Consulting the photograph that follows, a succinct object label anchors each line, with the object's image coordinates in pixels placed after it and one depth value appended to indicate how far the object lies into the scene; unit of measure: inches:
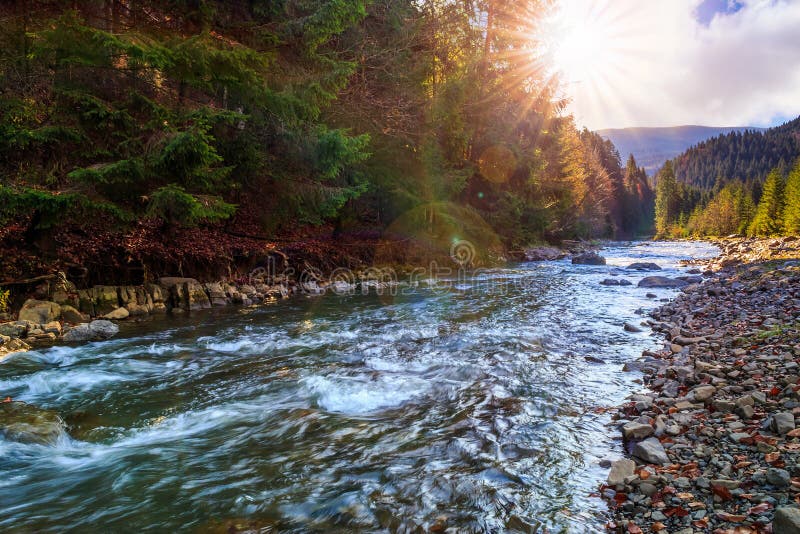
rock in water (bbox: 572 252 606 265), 900.6
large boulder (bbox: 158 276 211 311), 413.7
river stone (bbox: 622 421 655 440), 136.2
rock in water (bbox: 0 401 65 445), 149.5
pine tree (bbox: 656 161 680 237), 3794.3
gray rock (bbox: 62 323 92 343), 289.1
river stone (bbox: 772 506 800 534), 76.5
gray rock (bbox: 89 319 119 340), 298.5
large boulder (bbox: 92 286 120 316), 360.5
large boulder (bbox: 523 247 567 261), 1029.9
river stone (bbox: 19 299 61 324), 303.4
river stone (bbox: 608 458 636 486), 114.1
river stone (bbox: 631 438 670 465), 119.4
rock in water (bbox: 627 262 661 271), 774.8
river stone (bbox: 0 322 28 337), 278.1
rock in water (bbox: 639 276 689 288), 549.6
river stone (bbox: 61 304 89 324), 323.6
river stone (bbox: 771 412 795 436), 117.6
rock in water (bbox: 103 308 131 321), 354.3
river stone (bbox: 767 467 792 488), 94.9
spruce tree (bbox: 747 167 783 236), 1971.0
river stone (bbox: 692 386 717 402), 154.6
